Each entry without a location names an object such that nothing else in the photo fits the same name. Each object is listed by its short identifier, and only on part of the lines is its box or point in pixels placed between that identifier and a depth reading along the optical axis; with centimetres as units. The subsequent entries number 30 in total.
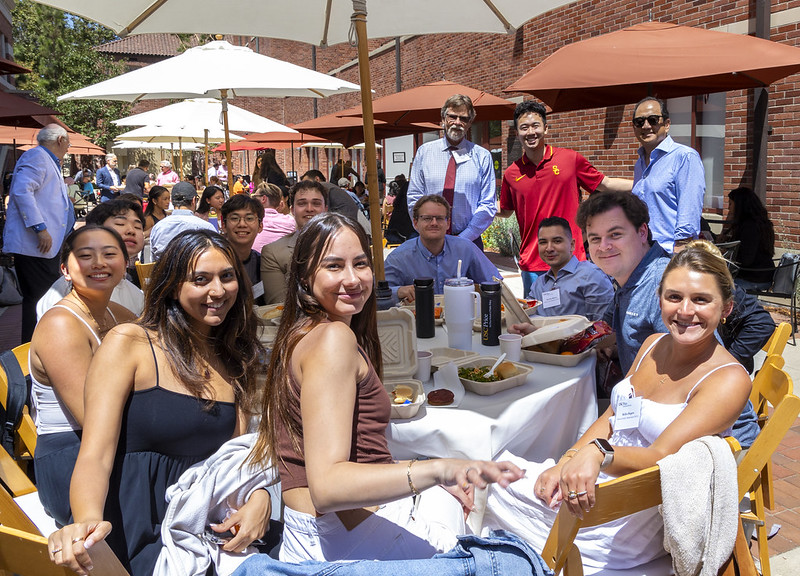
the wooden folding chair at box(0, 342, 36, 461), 257
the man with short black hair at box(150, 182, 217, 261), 565
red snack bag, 287
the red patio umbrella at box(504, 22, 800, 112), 493
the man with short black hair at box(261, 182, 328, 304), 452
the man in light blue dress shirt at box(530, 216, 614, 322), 388
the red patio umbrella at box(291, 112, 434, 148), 1091
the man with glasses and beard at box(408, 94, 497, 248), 506
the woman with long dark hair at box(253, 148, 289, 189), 1119
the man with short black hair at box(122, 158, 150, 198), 1295
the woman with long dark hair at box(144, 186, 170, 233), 775
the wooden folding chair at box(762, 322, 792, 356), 267
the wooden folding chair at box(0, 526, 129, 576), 130
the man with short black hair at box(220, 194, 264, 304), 465
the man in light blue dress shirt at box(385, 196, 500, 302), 426
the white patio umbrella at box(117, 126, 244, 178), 1109
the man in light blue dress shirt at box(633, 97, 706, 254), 462
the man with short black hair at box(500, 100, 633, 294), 509
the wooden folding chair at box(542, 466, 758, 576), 148
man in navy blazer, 1806
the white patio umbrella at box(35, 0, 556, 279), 401
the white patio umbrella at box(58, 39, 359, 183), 575
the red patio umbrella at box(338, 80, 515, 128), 884
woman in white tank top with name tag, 190
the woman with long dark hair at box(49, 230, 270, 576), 184
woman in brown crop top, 133
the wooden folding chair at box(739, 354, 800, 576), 180
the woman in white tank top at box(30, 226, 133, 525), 211
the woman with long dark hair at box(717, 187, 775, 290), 637
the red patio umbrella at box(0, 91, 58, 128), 695
